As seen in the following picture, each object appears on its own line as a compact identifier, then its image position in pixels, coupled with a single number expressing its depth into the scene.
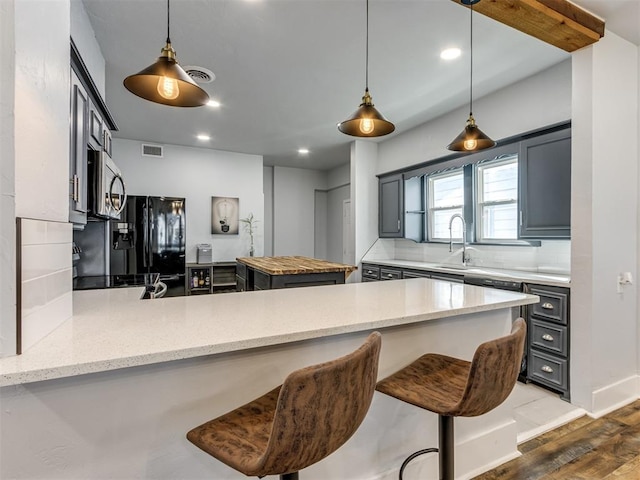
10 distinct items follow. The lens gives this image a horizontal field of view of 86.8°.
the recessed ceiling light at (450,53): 2.80
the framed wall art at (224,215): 6.05
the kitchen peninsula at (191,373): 0.96
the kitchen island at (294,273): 3.18
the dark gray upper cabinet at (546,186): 2.83
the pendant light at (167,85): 1.43
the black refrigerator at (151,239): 4.90
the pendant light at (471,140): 2.38
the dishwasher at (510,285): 2.88
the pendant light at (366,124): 1.99
